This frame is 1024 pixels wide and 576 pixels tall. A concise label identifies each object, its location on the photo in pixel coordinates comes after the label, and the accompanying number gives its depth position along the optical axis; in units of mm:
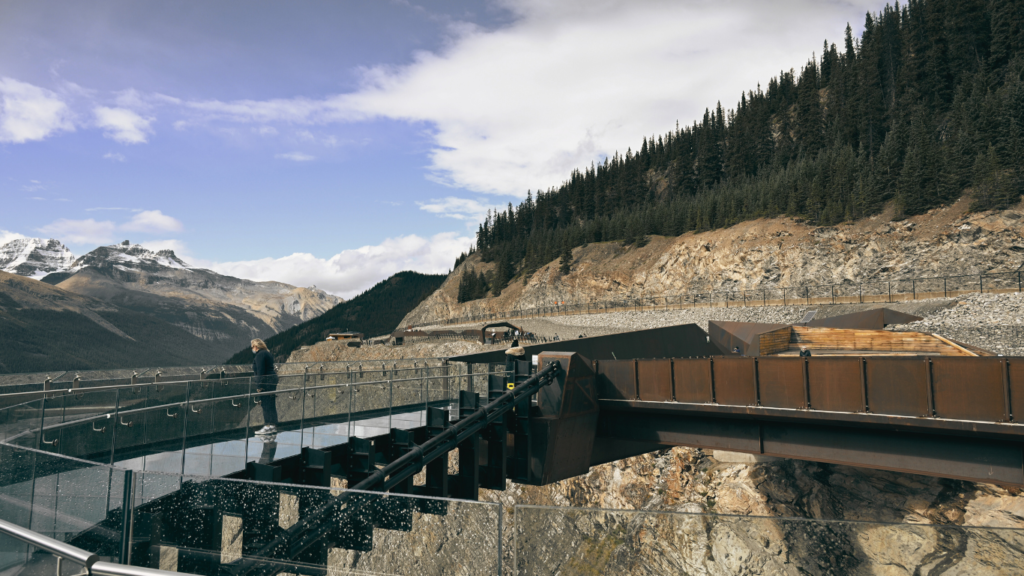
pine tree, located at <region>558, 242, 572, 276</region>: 103188
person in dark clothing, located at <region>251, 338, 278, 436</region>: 10766
